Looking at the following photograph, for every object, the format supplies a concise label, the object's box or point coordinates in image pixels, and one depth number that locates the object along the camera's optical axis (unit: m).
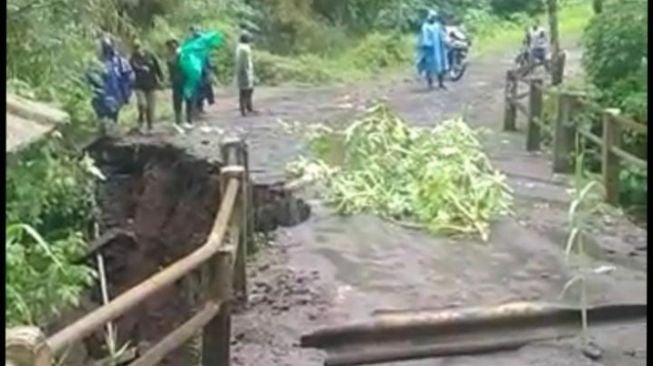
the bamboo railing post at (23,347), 3.00
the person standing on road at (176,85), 15.54
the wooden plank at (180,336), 4.74
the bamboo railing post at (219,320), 5.67
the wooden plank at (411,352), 6.36
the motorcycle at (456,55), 22.55
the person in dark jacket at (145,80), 14.96
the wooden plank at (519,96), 15.25
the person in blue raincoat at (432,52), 20.64
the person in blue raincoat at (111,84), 13.53
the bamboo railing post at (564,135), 12.06
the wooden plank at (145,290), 3.70
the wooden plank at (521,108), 14.24
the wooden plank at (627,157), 9.66
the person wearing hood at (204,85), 16.23
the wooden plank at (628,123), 9.62
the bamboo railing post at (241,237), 6.93
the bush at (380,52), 25.38
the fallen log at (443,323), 6.51
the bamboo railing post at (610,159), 10.16
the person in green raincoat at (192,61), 15.64
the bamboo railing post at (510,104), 15.15
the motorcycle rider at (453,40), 22.24
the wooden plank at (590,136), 10.73
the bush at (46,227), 5.98
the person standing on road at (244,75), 16.92
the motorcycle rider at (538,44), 20.42
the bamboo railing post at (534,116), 13.69
